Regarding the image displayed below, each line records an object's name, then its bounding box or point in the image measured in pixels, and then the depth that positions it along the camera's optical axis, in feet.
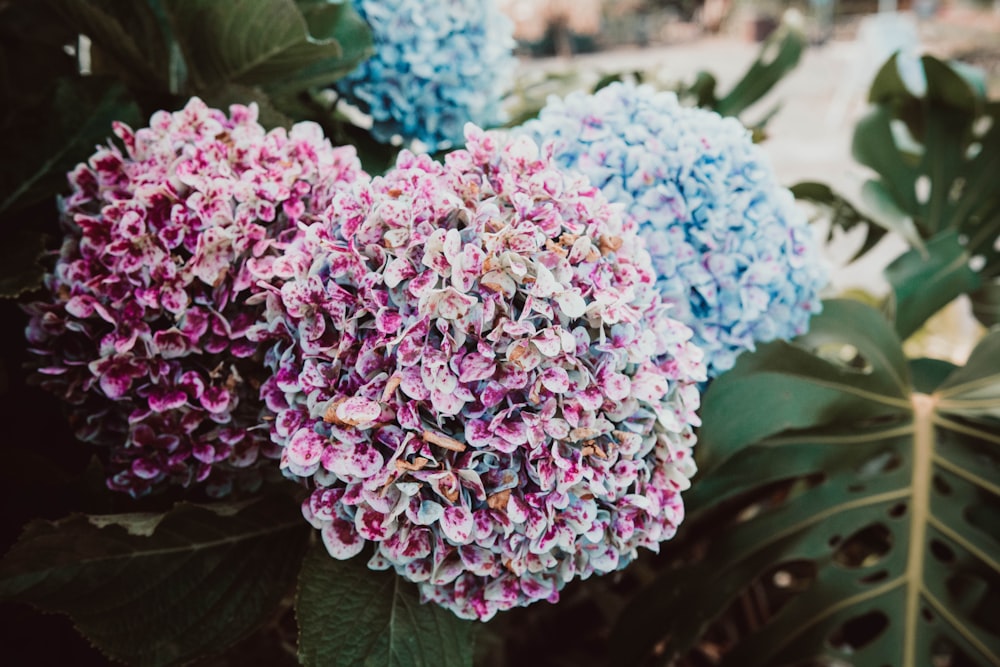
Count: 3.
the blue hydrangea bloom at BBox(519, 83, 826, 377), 1.89
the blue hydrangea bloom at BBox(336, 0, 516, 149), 2.29
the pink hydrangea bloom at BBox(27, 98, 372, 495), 1.58
